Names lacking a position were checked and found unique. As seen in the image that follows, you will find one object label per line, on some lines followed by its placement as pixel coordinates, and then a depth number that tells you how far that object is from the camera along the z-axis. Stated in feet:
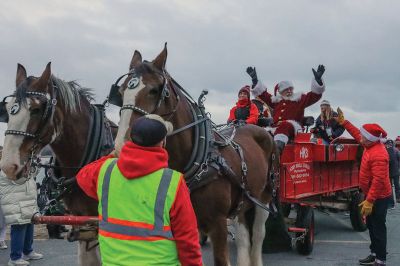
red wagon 22.16
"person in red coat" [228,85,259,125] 22.07
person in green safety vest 7.12
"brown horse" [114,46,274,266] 10.77
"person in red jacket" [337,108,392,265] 19.34
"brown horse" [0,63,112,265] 10.84
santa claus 21.44
